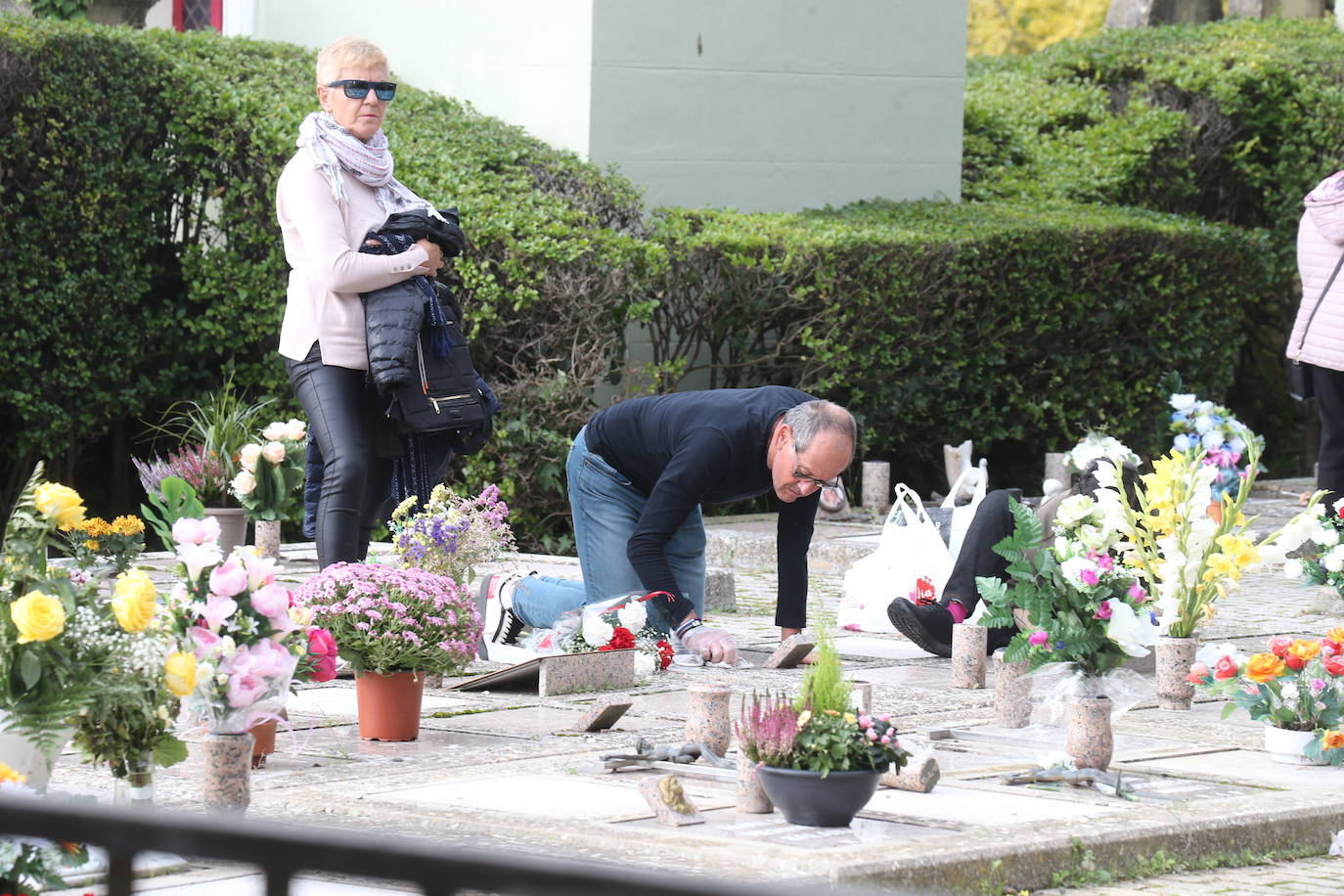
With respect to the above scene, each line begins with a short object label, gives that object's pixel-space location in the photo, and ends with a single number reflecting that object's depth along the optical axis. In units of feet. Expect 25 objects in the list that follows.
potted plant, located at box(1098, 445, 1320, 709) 40.06
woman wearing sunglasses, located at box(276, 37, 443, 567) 43.78
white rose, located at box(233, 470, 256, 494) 58.18
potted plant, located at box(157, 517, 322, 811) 27.86
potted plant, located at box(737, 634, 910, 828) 28.53
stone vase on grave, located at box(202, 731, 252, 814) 27.81
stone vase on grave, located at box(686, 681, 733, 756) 33.63
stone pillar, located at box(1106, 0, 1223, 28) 123.13
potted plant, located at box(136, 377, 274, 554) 61.52
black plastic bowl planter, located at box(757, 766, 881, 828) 28.50
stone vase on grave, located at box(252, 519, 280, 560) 59.06
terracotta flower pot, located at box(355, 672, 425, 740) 35.88
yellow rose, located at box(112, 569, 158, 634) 25.81
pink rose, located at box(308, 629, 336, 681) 31.94
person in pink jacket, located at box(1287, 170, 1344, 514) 63.57
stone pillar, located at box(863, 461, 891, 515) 76.59
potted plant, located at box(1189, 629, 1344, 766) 36.50
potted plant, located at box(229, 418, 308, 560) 58.39
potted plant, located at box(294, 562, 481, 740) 35.22
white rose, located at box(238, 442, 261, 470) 58.29
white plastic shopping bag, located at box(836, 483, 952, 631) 51.60
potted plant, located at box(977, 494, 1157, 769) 35.35
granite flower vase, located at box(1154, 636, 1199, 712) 41.78
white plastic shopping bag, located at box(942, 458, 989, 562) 52.95
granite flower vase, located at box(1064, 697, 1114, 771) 33.60
